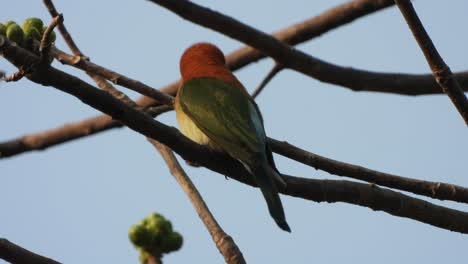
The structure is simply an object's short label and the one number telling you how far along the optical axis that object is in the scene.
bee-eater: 7.29
